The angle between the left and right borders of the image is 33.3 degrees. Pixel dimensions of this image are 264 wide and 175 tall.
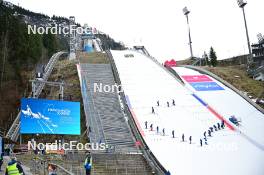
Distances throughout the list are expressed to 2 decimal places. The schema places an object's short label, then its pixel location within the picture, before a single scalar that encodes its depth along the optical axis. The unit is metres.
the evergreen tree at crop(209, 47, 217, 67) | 66.20
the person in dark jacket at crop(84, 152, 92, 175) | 15.96
